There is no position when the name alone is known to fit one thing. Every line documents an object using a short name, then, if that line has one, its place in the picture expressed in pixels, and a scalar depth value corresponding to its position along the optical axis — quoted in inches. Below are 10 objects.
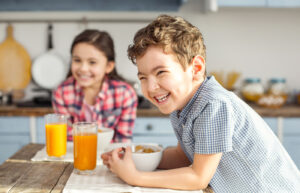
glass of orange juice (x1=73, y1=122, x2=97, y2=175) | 43.6
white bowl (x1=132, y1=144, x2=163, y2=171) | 42.3
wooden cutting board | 125.3
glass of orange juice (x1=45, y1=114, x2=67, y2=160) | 49.5
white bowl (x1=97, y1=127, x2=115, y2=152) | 54.1
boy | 39.4
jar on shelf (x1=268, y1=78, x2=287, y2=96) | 121.8
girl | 75.5
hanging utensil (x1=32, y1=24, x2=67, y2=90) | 125.1
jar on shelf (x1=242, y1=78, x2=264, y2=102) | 121.4
